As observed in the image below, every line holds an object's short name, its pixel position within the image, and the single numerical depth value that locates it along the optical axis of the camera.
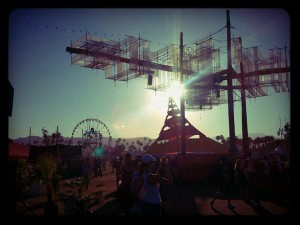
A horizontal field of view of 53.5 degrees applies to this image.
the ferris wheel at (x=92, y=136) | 61.49
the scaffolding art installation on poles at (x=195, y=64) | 25.48
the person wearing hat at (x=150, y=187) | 5.31
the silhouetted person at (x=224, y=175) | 12.05
